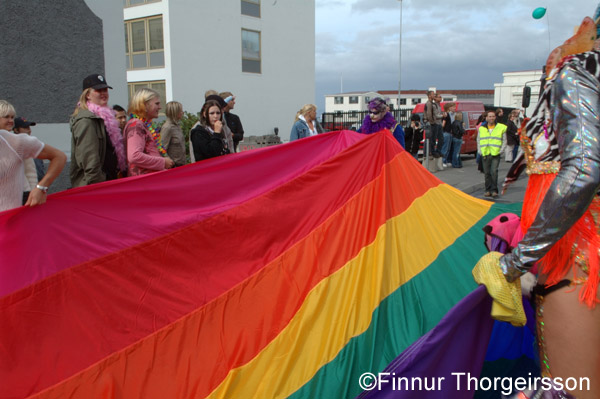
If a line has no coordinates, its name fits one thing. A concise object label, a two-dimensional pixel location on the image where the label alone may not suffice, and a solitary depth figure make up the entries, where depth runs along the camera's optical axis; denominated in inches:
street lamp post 1059.3
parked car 749.9
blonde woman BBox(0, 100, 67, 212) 119.7
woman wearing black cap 163.8
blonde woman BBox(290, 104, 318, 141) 315.3
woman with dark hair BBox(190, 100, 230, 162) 214.2
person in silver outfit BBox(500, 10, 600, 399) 63.0
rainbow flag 103.0
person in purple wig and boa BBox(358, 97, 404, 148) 307.1
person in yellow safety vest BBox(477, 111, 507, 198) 432.5
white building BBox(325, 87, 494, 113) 2511.8
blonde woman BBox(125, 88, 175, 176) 175.2
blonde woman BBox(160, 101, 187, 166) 228.1
